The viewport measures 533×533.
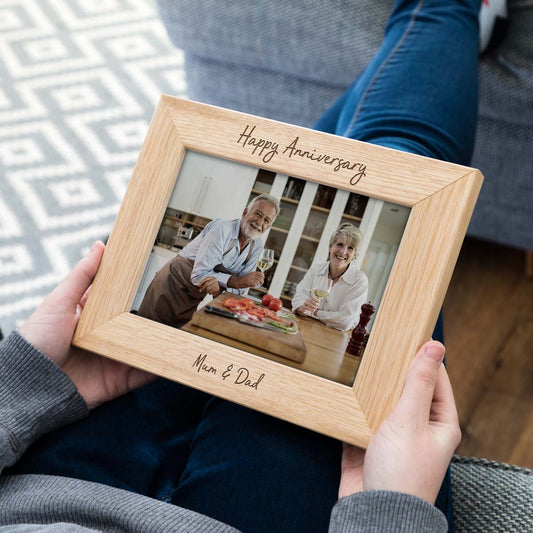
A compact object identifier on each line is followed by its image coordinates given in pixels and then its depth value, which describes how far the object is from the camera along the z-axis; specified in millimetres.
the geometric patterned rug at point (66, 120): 1380
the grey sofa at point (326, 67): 1062
